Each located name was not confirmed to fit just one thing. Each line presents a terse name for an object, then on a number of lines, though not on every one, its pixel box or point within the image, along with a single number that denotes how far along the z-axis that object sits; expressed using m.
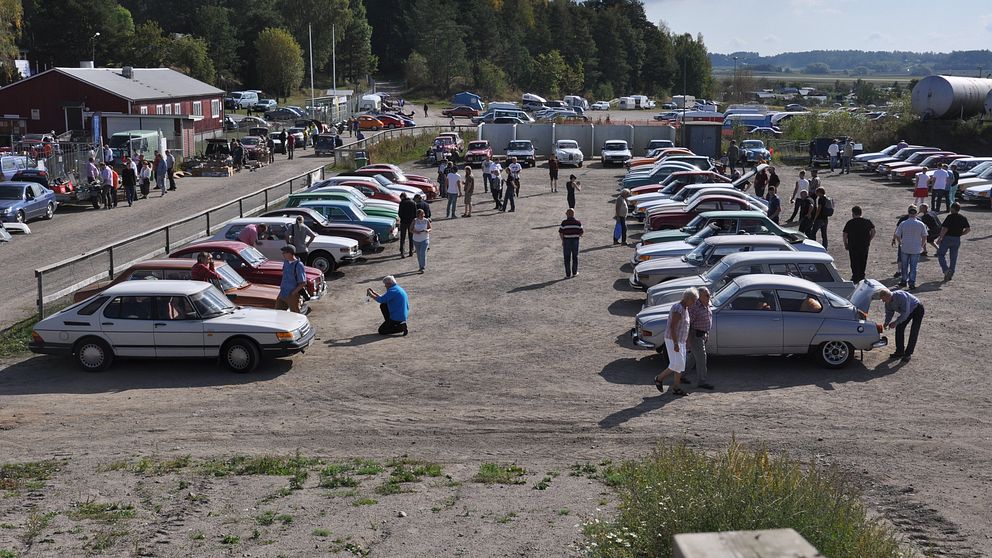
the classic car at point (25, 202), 30.31
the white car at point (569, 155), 49.06
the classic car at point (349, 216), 26.36
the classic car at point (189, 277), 17.98
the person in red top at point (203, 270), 17.66
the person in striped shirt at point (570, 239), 22.39
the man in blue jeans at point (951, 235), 21.22
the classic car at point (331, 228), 25.27
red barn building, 53.06
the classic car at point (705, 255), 19.53
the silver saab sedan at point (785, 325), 15.18
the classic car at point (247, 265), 19.75
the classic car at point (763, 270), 16.89
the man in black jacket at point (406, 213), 25.78
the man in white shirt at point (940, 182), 31.89
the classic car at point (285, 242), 23.14
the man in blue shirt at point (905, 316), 15.75
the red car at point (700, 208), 26.16
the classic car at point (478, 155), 47.47
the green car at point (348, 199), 28.20
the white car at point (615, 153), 49.72
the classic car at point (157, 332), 15.59
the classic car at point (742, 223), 21.81
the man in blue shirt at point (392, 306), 17.72
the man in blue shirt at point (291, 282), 17.91
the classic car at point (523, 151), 49.39
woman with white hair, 13.71
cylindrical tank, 55.19
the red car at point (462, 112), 87.79
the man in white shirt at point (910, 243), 20.28
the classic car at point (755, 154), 49.31
